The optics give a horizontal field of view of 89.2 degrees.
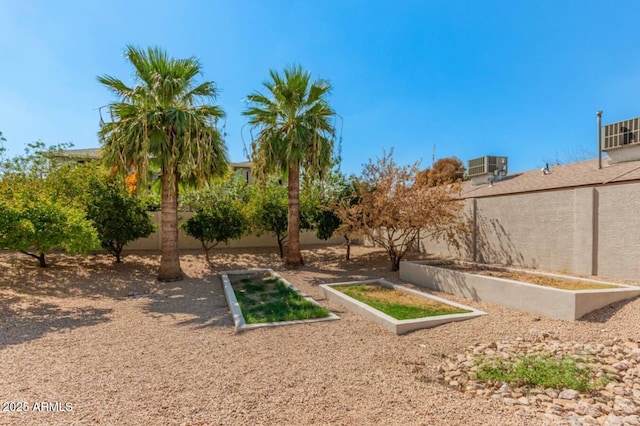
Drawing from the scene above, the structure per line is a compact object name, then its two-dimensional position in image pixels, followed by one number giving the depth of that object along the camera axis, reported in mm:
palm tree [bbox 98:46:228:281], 9297
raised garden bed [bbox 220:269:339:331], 6254
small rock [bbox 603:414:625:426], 3050
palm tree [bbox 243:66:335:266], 11648
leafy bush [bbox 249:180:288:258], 14383
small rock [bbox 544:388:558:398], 3590
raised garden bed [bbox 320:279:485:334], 5820
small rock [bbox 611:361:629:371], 4199
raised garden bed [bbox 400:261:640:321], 5996
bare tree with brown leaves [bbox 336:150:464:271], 10984
